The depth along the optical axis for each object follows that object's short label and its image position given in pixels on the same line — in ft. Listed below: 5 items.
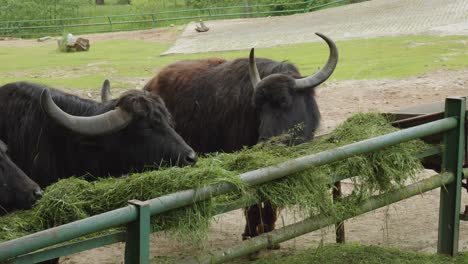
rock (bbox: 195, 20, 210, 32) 125.06
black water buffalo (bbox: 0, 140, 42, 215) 15.96
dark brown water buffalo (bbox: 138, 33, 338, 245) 24.52
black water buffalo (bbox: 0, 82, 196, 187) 19.81
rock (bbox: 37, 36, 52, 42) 127.95
